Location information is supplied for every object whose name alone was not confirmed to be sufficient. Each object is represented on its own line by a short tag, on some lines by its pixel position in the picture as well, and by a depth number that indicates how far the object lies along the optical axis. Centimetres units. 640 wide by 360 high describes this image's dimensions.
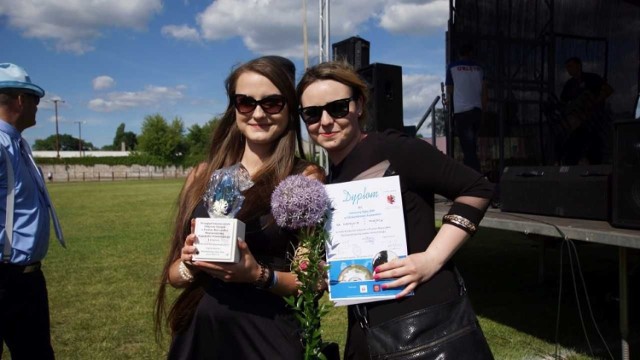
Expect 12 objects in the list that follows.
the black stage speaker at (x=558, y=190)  390
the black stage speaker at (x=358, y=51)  650
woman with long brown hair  175
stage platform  316
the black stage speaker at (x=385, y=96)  531
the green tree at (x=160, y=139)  7406
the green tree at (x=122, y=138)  14012
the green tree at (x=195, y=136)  7731
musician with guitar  740
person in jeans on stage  647
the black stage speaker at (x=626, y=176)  333
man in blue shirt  263
